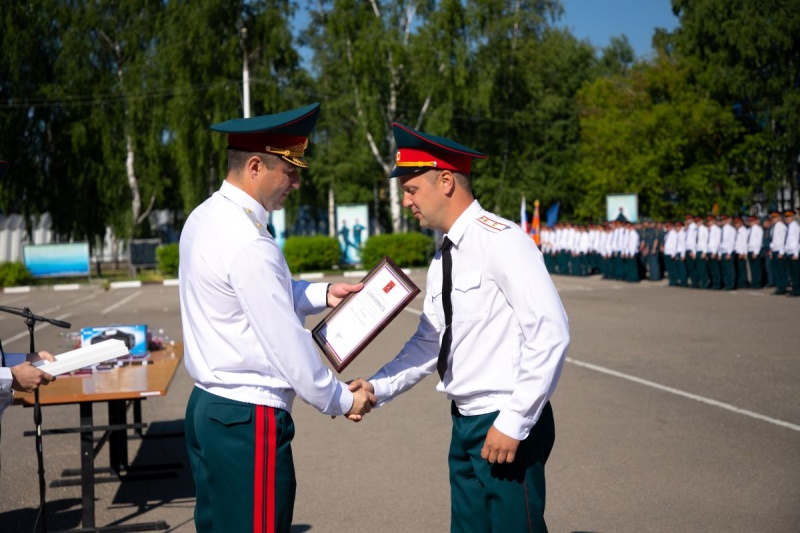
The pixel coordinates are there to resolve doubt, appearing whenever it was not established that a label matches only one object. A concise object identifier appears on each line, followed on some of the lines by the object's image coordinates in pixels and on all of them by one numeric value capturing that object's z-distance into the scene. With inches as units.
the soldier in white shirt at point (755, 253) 1006.4
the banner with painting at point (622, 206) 1565.0
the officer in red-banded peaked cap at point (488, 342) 129.0
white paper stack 155.2
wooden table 222.4
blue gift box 275.3
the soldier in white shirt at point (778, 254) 911.0
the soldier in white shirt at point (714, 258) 1039.0
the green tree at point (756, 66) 1763.0
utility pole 1419.5
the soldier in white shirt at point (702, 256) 1050.1
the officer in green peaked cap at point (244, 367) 126.0
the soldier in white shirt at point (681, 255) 1087.6
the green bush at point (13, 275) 1411.2
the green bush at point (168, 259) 1518.2
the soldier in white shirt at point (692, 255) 1070.4
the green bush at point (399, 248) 1539.1
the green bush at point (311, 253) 1540.4
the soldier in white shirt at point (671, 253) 1104.2
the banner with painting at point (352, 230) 1593.3
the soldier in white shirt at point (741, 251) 1011.3
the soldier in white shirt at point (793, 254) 886.4
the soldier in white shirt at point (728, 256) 1018.1
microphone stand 174.9
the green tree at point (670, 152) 1782.7
